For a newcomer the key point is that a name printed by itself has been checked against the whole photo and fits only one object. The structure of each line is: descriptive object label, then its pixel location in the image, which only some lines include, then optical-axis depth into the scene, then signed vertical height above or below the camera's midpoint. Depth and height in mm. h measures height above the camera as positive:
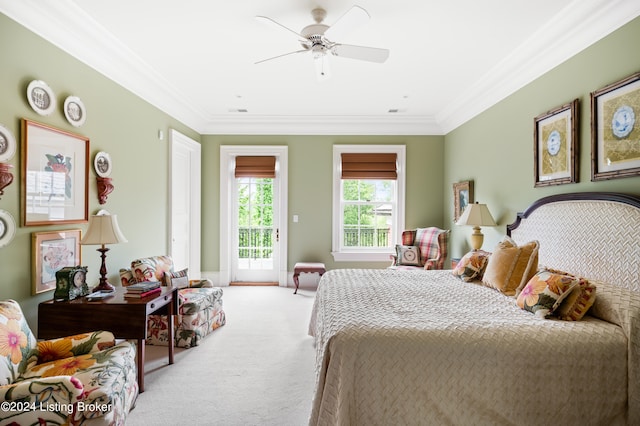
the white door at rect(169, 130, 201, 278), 4746 +110
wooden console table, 2350 -769
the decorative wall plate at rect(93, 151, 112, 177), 3058 +416
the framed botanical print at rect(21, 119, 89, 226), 2352 +252
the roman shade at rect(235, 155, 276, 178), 5758 +726
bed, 1701 -810
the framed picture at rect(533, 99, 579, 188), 2701 +568
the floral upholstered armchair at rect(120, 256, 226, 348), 3225 -985
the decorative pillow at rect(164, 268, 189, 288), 3500 -733
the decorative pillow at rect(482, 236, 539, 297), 2676 -454
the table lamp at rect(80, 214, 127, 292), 2566 -200
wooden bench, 5301 -934
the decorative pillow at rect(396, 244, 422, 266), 5004 -671
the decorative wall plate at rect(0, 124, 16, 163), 2152 +410
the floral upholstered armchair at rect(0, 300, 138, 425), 1435 -846
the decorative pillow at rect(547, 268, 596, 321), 2033 -553
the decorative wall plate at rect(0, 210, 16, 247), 2158 -127
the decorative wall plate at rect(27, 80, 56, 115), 2372 +805
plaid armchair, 4887 -602
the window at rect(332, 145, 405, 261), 5738 +174
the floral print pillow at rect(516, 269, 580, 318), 2076 -515
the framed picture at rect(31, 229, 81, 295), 2406 -351
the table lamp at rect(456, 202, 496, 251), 3827 -57
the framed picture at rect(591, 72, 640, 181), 2174 +562
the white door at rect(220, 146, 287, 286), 5758 -199
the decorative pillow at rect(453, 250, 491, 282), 3176 -527
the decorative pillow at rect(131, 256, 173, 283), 3201 -587
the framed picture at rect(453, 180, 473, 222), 4637 +209
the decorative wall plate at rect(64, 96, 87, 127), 2715 +808
